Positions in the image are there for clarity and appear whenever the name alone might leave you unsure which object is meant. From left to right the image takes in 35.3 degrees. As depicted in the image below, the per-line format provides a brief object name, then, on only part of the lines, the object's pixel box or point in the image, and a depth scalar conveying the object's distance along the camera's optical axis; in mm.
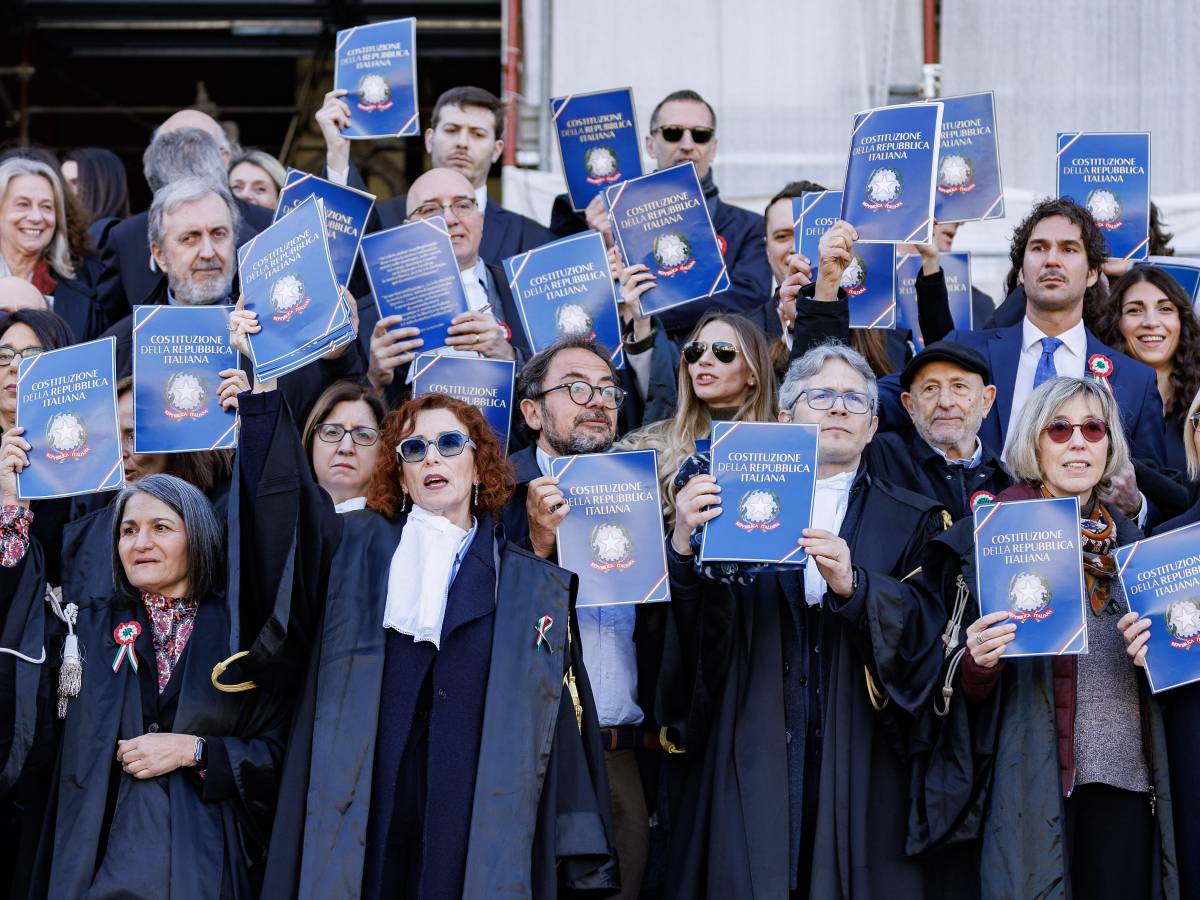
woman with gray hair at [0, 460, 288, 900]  5566
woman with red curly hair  5418
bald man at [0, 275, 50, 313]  7148
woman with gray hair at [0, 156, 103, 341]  7984
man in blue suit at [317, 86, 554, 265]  8453
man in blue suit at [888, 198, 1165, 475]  7273
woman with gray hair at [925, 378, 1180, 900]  5617
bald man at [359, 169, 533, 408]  7125
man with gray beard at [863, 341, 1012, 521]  6539
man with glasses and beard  6023
